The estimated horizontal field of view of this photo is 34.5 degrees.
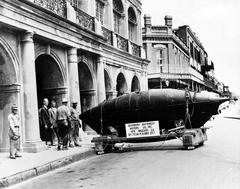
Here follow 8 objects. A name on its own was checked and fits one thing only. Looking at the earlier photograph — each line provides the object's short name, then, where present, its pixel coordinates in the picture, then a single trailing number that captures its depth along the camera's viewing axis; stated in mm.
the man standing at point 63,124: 13008
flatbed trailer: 11898
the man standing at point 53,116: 13781
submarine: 12562
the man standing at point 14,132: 10820
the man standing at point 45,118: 13656
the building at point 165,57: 38659
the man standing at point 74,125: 13922
